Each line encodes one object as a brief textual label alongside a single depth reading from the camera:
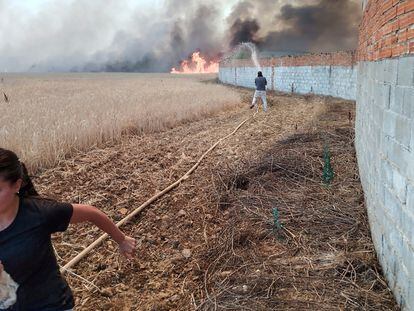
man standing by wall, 15.75
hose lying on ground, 3.93
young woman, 1.88
